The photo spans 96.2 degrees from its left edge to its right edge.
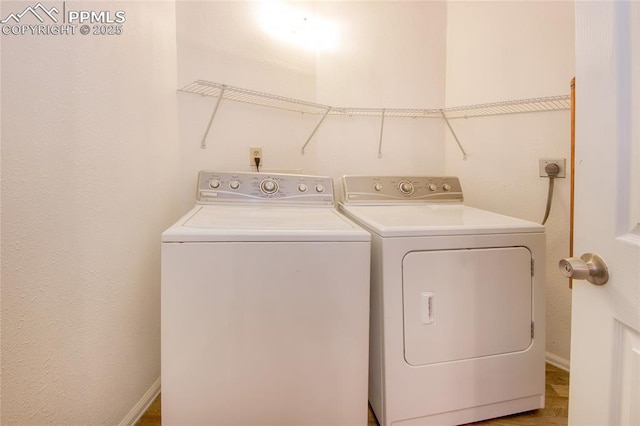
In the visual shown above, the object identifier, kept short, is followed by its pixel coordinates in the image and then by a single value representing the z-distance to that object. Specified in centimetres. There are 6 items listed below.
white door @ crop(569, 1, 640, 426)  48
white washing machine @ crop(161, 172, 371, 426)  93
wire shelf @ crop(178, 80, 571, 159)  160
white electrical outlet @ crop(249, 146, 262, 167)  185
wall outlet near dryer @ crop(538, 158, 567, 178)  155
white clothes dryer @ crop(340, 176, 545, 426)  108
